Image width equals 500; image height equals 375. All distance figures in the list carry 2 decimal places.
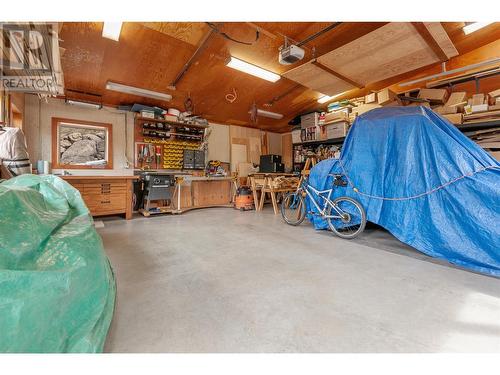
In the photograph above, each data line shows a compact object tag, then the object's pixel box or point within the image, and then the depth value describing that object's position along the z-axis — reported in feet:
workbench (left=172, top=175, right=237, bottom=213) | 19.94
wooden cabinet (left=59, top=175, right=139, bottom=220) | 14.08
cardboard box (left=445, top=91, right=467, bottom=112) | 13.86
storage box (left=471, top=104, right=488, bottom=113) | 12.62
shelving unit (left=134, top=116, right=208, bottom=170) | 18.63
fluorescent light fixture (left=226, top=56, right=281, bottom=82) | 14.38
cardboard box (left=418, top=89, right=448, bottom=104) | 14.74
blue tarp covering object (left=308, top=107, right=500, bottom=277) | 7.58
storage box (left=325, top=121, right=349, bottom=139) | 18.61
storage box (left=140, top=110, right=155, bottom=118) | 17.80
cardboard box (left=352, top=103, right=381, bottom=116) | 17.09
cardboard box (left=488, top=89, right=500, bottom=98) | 12.59
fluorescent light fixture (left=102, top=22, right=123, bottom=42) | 10.71
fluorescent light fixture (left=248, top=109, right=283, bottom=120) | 21.94
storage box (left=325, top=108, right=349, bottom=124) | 18.60
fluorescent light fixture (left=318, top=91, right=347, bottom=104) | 21.15
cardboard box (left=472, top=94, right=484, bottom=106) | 12.90
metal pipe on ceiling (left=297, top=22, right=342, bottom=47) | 11.53
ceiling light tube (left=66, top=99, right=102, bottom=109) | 15.81
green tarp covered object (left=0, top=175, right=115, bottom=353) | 2.63
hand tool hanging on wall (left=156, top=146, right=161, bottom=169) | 19.31
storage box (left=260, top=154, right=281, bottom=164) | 22.62
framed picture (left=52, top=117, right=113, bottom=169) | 15.72
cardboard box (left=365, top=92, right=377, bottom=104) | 16.83
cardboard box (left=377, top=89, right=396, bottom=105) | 15.74
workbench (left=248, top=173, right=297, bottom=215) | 18.38
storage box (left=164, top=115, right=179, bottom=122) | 18.90
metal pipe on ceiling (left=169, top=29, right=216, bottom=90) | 12.25
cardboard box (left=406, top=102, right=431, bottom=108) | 15.10
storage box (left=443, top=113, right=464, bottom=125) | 13.46
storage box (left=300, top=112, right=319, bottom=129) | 21.06
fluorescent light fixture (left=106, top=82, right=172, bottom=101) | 15.34
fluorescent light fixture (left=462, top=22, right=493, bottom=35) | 12.17
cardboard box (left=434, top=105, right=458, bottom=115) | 13.97
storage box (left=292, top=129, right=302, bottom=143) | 22.90
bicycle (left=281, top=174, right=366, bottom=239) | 10.84
